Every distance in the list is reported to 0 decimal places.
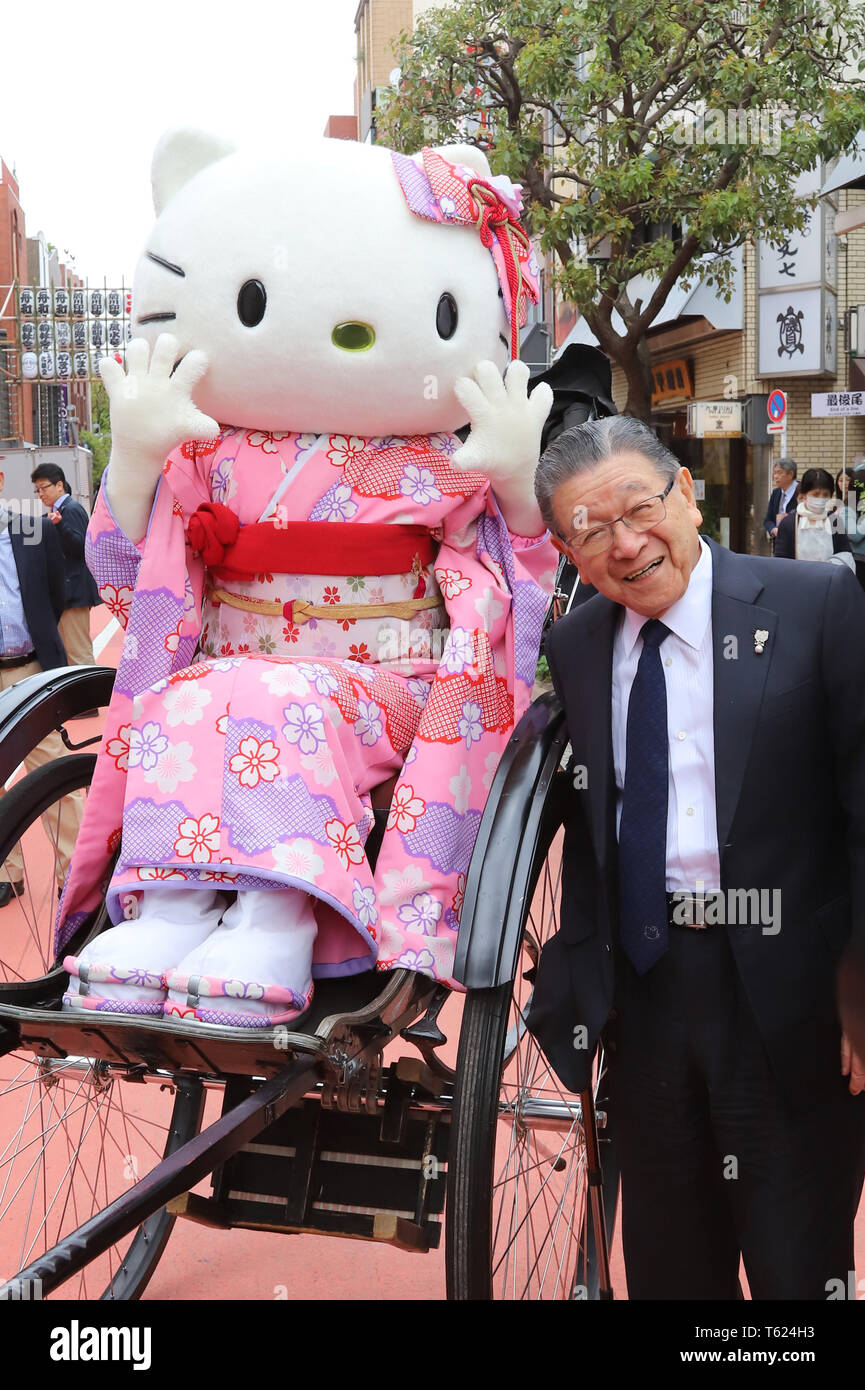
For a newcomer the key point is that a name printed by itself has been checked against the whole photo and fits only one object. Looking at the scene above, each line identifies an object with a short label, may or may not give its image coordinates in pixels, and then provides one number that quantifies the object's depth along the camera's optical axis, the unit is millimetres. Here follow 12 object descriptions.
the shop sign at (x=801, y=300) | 15195
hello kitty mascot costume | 2357
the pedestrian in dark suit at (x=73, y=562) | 7777
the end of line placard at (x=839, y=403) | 12203
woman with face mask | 10305
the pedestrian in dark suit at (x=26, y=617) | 5875
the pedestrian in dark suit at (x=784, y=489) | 12703
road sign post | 13288
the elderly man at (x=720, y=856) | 1959
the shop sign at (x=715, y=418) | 15039
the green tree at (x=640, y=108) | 9938
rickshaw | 1937
